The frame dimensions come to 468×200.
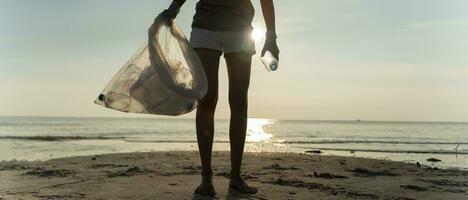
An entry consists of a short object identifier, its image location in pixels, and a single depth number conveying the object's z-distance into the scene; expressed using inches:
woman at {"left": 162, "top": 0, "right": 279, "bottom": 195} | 139.4
